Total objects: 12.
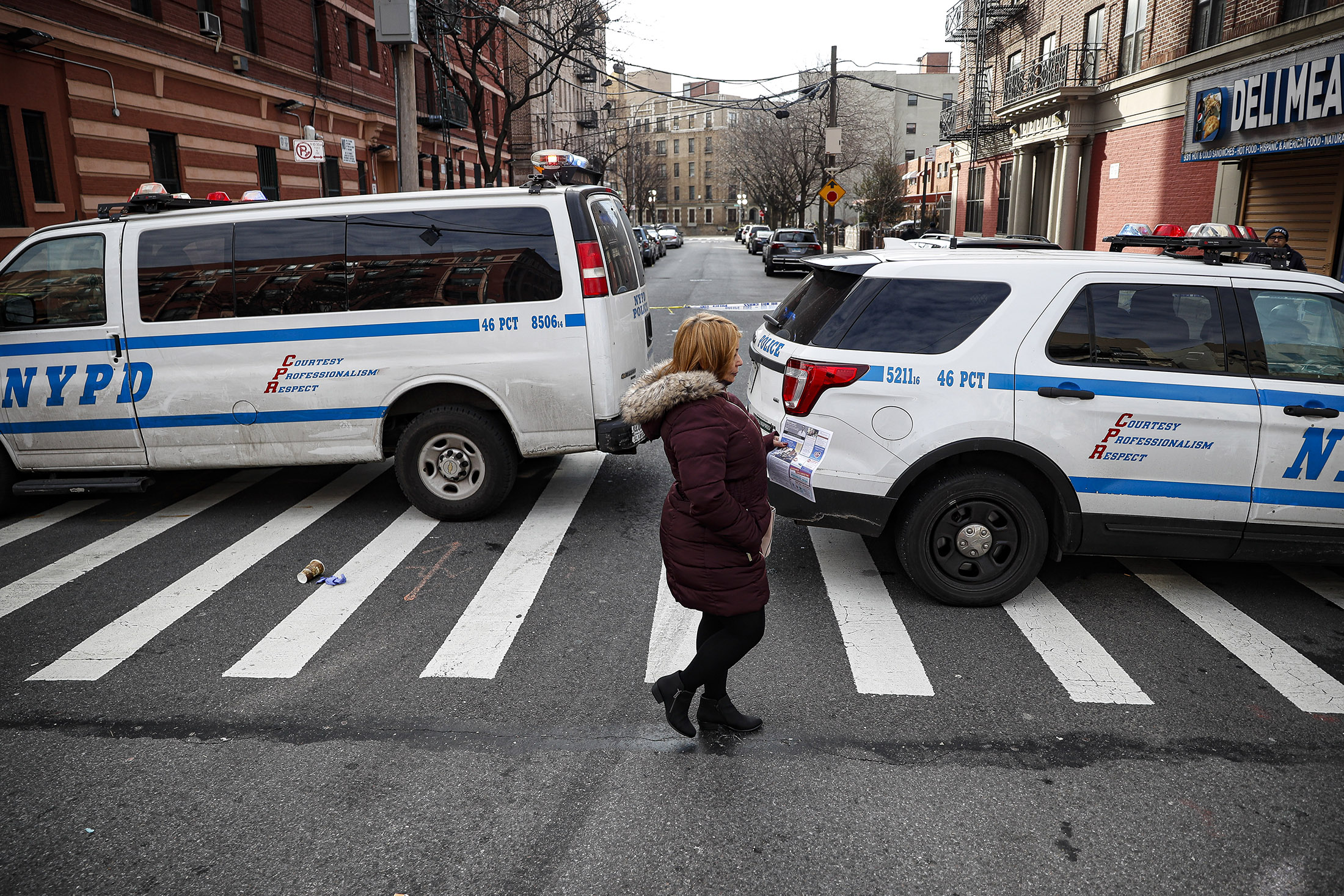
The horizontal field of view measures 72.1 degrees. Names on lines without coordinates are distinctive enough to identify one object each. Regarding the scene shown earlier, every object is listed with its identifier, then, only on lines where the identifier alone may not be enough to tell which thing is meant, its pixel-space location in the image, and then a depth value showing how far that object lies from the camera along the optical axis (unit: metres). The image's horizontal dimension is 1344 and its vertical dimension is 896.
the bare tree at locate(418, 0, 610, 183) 24.11
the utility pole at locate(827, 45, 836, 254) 38.72
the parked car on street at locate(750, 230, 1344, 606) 4.98
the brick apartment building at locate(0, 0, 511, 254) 14.61
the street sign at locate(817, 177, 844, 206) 35.44
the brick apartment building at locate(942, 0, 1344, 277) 14.50
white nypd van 6.52
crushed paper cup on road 5.84
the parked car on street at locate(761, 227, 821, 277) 34.22
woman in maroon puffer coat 3.35
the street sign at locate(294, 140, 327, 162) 19.92
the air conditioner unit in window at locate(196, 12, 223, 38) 18.89
